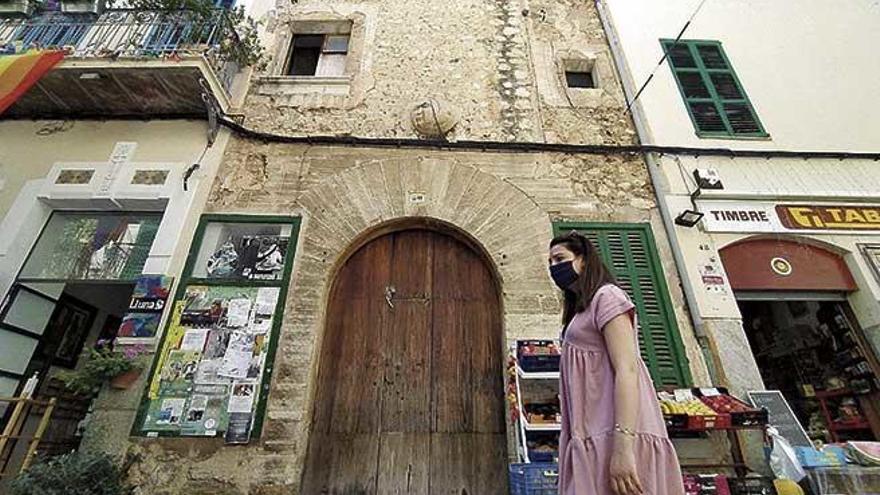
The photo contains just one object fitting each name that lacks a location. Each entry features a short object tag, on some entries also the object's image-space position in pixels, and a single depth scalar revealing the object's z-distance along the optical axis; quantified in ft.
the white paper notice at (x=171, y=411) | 12.23
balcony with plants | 15.67
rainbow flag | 13.47
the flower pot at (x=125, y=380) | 12.49
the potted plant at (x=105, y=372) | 12.29
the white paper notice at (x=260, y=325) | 13.56
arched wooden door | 12.73
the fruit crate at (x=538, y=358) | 12.14
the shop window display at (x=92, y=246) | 15.02
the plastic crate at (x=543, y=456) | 11.08
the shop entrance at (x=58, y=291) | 14.56
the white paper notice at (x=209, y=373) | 12.71
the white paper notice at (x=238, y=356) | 12.89
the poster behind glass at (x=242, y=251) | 14.60
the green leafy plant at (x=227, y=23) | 17.49
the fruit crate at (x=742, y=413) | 11.11
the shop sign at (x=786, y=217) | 16.14
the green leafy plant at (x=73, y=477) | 9.68
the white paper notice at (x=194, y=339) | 13.14
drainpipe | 14.25
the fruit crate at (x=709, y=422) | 10.95
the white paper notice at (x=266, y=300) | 13.89
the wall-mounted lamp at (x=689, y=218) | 15.66
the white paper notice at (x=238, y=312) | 13.62
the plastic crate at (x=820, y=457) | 10.89
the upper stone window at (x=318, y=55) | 20.71
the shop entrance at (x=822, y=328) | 15.65
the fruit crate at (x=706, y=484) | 10.37
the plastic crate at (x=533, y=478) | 9.74
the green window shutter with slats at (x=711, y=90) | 18.89
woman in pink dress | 5.58
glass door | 14.25
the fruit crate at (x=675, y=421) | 10.91
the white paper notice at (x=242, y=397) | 12.48
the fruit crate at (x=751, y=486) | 10.65
